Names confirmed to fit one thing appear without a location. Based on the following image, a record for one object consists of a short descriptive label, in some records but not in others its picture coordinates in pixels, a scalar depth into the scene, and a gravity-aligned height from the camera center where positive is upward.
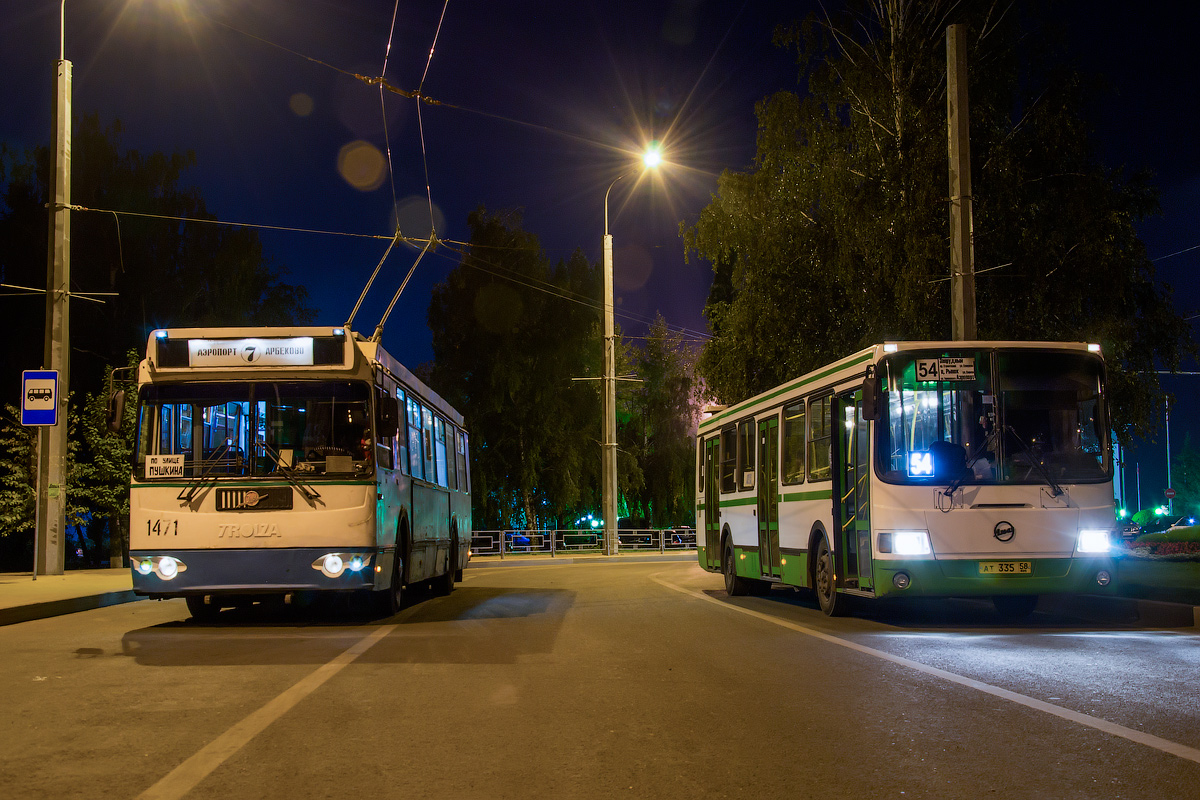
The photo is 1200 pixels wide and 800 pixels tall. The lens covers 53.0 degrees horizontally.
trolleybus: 13.05 +0.41
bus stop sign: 19.56 +1.70
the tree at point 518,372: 47.53 +5.11
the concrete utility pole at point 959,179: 17.80 +4.74
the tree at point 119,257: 35.75 +7.51
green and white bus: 12.86 +0.24
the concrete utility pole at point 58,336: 20.50 +2.95
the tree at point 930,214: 23.59 +5.69
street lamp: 37.59 +2.08
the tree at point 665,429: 55.88 +3.25
